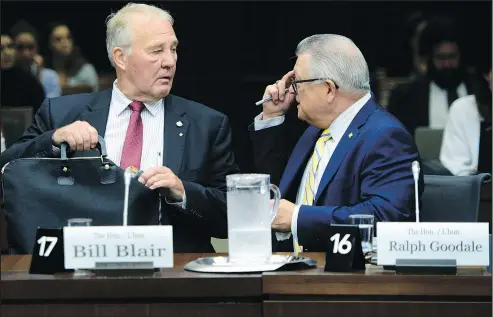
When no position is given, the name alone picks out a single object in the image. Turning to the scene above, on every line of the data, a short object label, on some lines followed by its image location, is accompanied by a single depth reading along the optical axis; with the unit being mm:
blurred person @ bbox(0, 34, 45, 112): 16058
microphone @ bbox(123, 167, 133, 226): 5663
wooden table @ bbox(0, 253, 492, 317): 5282
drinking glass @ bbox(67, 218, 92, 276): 5629
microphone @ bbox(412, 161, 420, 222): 5725
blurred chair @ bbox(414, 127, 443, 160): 12775
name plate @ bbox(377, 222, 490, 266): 5371
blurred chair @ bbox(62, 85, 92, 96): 16474
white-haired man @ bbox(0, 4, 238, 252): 7278
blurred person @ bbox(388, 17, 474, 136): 14424
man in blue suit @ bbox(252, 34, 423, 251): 6711
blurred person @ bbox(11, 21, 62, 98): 17506
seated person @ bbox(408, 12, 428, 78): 18923
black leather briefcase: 6746
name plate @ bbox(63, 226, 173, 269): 5359
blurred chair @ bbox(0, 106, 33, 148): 13307
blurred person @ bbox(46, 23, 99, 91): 19248
